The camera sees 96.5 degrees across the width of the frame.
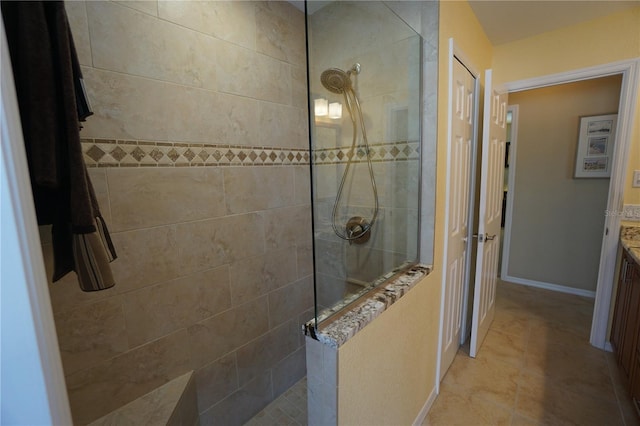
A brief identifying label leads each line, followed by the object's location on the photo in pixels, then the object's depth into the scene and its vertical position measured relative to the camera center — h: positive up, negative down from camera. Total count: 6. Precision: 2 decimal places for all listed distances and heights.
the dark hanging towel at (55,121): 0.55 +0.12
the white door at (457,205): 1.69 -0.21
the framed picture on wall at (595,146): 2.80 +0.24
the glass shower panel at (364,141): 1.55 +0.20
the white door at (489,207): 1.94 -0.26
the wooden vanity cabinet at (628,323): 1.58 -0.96
